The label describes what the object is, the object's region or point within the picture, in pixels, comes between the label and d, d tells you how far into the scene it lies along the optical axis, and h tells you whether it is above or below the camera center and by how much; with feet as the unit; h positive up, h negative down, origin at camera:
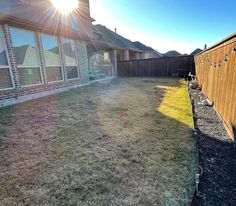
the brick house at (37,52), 18.22 +2.78
